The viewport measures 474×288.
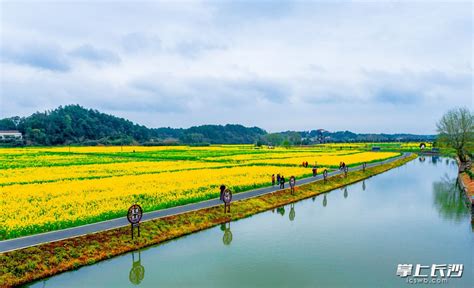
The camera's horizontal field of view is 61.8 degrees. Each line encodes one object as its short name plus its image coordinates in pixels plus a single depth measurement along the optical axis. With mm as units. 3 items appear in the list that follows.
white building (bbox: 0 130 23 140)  123875
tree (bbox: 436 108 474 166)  57656
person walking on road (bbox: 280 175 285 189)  29709
